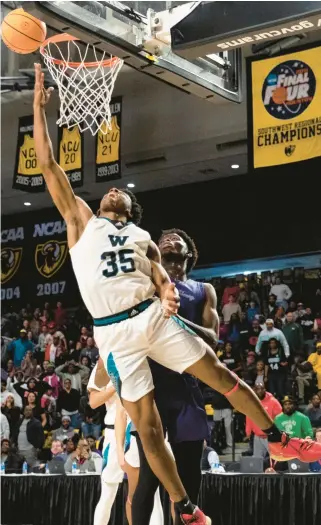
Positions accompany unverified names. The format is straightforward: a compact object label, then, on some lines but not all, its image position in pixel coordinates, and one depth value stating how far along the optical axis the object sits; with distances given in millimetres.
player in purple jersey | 4863
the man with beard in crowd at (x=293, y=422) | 10891
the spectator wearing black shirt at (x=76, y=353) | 17719
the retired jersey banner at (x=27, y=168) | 17578
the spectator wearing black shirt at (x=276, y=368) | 14609
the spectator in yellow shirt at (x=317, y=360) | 14250
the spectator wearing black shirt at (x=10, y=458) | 13412
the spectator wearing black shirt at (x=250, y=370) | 15211
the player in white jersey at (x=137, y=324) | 4652
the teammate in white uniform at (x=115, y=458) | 6164
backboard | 6949
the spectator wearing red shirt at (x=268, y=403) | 11078
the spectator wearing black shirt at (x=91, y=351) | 17219
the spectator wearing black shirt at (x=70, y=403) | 15922
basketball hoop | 7746
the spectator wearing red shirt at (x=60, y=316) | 20547
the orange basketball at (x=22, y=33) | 6773
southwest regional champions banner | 13312
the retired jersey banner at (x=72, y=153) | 17094
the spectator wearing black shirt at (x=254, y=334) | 16391
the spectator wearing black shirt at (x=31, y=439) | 14578
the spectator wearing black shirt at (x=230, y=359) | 15898
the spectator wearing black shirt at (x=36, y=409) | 15398
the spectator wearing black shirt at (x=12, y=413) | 15469
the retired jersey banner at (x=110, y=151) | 16859
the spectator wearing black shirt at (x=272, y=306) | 16781
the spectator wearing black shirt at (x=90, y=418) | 14931
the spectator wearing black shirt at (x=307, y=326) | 16375
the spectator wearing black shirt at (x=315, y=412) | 12547
